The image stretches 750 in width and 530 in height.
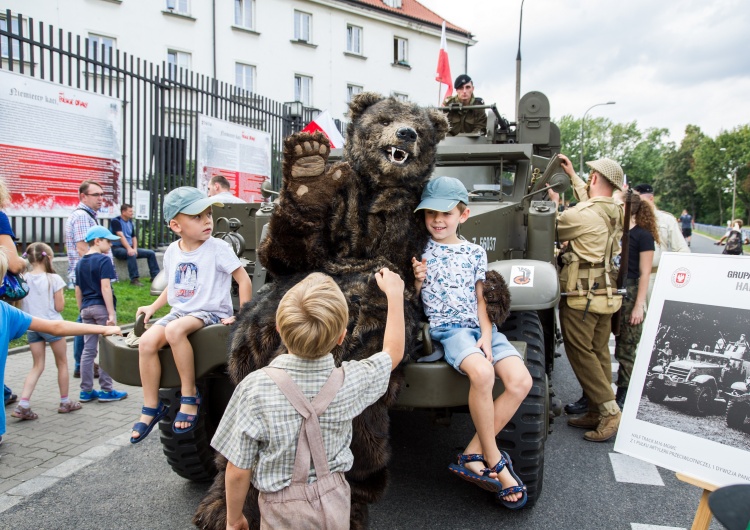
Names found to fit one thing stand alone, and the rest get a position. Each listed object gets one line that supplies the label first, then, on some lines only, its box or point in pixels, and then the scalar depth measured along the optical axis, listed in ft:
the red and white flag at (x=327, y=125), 27.35
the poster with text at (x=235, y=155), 36.11
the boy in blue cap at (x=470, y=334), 9.09
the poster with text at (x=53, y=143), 24.91
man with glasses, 20.13
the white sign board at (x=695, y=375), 8.03
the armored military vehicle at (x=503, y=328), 9.58
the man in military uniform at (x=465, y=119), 22.21
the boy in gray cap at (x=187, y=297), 9.65
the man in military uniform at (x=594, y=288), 14.21
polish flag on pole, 39.32
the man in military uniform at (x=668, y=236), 19.72
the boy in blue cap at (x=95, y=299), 17.06
